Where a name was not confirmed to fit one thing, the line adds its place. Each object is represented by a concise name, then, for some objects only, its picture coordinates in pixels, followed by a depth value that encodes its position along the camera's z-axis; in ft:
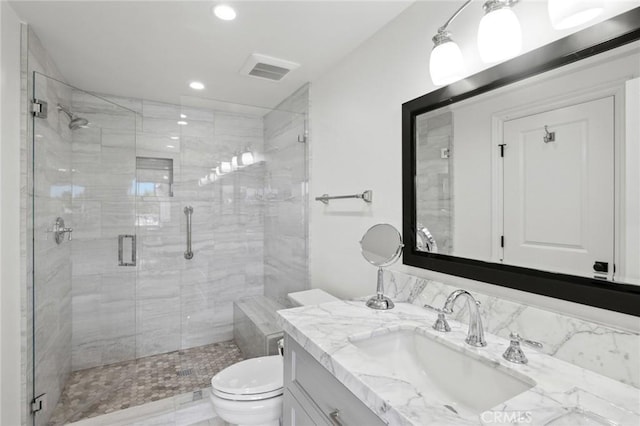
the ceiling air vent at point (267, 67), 6.72
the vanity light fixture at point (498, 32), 3.25
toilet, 4.90
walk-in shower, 6.46
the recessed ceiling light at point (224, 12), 5.00
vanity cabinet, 2.69
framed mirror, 2.61
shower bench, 7.21
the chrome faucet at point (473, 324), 3.14
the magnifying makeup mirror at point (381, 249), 4.44
